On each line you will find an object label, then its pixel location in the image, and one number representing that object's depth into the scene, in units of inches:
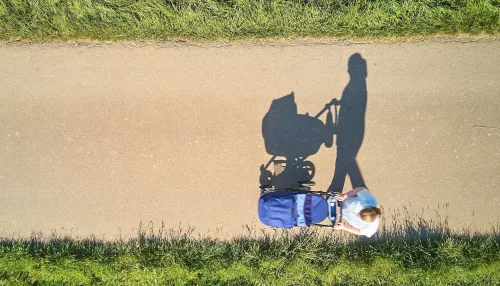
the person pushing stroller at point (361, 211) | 177.2
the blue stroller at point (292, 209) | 185.8
